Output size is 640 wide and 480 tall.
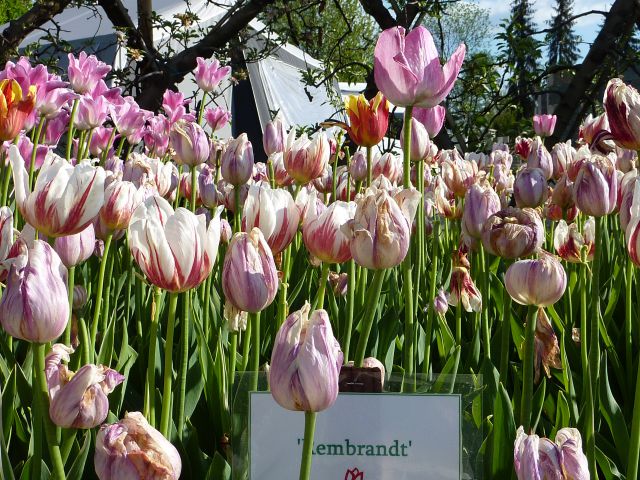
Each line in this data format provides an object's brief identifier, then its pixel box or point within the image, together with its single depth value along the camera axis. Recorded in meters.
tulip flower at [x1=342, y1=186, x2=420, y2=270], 0.83
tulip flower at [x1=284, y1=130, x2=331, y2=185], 1.46
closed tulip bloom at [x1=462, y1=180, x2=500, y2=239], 1.27
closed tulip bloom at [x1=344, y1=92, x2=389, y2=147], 1.39
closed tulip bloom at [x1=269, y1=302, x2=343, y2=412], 0.62
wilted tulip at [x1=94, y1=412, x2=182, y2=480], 0.60
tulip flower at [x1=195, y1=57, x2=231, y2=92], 2.82
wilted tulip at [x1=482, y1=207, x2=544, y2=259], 1.05
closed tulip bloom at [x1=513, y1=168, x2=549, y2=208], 1.42
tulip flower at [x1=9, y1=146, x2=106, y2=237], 0.89
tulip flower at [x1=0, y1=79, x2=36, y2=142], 1.26
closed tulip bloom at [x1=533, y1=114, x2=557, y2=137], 3.02
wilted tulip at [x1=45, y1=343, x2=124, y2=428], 0.71
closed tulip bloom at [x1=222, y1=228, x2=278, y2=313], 0.81
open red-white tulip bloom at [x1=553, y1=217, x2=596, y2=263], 1.44
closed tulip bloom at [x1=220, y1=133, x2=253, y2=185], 1.54
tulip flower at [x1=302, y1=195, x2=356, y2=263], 0.96
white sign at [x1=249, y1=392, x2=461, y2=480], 0.74
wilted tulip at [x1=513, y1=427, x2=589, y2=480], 0.62
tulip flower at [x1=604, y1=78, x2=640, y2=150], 1.07
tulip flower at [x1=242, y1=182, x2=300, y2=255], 1.01
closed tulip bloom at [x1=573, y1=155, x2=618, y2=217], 1.13
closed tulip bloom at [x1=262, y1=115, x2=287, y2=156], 1.88
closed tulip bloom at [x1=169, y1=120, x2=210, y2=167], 1.73
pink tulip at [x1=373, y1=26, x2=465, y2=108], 1.02
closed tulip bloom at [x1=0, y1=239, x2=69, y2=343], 0.69
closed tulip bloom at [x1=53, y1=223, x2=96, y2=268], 1.03
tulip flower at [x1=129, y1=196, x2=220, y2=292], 0.77
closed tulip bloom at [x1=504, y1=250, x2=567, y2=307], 0.90
